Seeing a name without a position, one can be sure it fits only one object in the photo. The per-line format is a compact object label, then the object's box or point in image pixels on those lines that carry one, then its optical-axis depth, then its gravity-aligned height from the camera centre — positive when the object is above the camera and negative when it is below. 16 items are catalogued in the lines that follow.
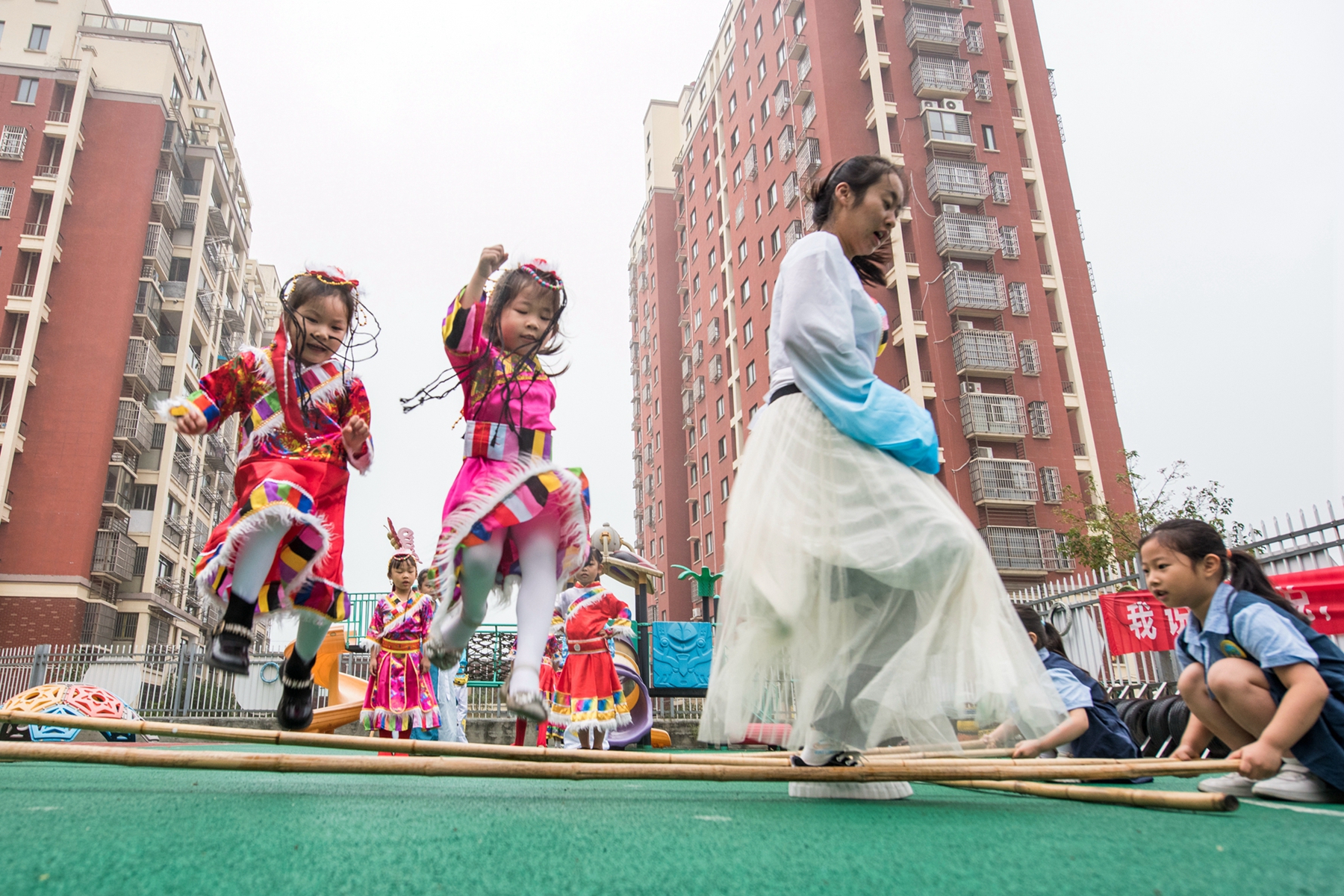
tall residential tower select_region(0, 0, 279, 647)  29.33 +14.58
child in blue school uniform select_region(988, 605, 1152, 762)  3.88 -0.11
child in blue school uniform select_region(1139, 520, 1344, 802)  2.63 +0.04
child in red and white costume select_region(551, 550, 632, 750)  7.68 +0.36
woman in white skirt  2.35 +0.31
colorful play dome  8.79 +0.18
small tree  22.16 +4.17
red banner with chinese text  6.30 +0.57
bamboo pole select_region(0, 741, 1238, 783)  2.29 -0.17
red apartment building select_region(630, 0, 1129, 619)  29.88 +17.27
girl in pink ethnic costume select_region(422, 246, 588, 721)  3.08 +0.78
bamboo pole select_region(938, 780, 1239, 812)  2.20 -0.29
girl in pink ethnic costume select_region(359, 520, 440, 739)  6.72 +0.33
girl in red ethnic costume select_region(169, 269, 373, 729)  3.17 +0.92
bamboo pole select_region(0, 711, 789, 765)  2.78 -0.10
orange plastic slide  7.80 +0.23
